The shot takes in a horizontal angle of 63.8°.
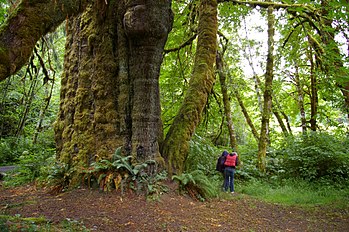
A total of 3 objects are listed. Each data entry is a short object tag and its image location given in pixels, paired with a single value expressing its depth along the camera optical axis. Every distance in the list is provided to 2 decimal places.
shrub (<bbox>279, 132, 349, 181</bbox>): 10.67
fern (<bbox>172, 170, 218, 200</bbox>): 6.68
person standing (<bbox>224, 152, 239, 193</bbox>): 9.22
